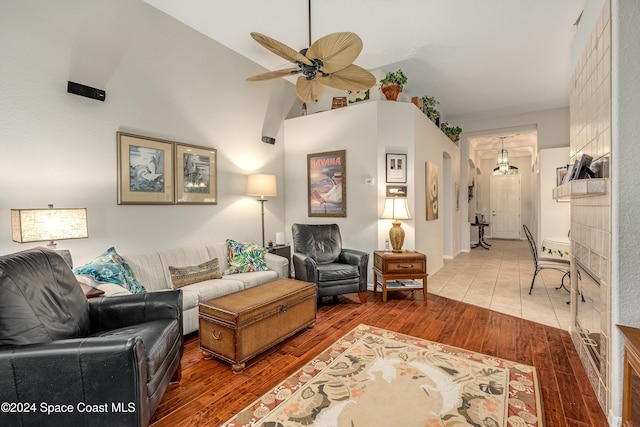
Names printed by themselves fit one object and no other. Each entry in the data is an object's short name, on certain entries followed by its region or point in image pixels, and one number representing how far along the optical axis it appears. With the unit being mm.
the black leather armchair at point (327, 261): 3668
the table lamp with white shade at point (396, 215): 4094
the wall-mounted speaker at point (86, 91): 2670
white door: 10297
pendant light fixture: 8328
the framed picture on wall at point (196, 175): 3635
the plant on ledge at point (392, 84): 4352
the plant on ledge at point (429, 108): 5194
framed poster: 4641
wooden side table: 3852
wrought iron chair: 4012
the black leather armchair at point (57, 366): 1323
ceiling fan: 2240
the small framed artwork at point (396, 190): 4441
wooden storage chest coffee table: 2295
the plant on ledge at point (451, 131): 6520
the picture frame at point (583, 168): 2035
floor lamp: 4266
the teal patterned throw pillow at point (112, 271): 2451
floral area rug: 1758
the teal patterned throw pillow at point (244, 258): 3672
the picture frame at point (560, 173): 3670
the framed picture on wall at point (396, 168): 4426
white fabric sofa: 2807
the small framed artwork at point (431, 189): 4973
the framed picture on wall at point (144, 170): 3088
